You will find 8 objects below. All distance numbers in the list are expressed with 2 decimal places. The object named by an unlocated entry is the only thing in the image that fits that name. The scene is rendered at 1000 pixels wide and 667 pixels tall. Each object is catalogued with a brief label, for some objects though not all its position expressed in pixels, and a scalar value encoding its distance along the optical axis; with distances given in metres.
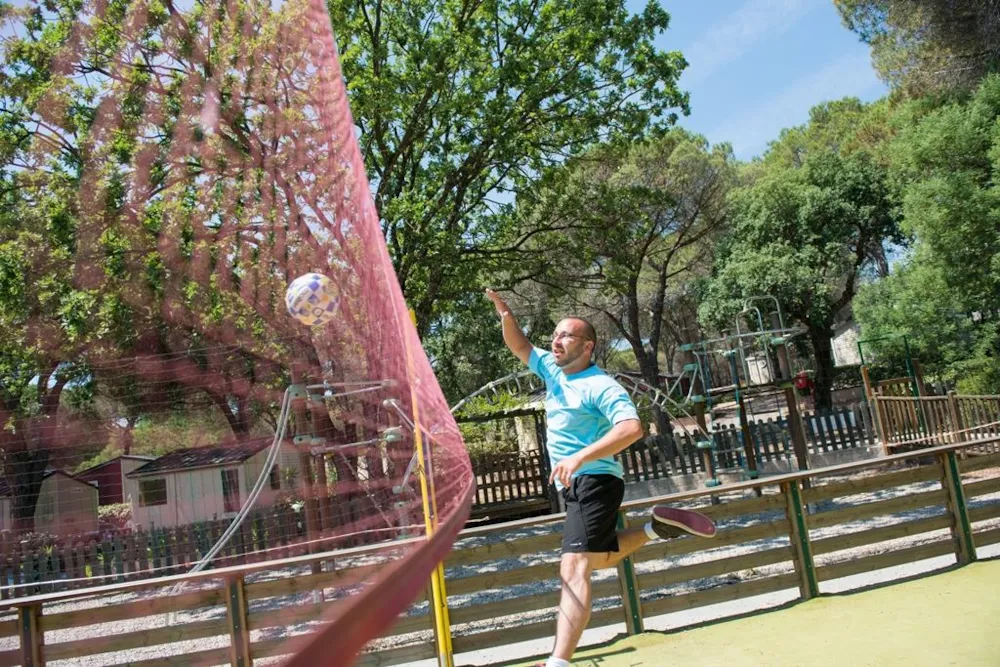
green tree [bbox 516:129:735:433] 12.57
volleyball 3.52
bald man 2.75
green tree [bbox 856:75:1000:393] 14.77
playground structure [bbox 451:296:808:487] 10.34
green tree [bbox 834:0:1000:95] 17.84
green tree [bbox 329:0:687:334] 10.27
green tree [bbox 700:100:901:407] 23.66
